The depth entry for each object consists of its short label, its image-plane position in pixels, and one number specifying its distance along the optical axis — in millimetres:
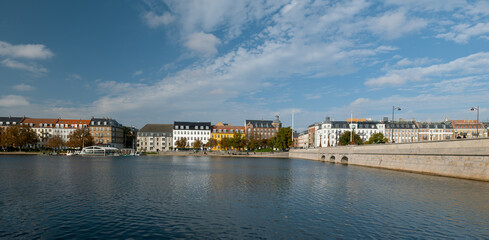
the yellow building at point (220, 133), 195500
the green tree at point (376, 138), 130000
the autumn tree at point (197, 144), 173750
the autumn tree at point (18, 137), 133875
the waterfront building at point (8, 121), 168125
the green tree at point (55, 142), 147375
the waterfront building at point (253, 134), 179900
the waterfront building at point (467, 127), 164500
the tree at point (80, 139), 151375
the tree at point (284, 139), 151225
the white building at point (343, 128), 179250
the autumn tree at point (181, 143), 174162
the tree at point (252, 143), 167375
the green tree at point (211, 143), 172038
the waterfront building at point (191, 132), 191375
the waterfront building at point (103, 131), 177875
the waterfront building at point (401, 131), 178125
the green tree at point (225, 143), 165750
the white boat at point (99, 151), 144250
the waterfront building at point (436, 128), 168000
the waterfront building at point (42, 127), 175375
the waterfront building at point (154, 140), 191875
